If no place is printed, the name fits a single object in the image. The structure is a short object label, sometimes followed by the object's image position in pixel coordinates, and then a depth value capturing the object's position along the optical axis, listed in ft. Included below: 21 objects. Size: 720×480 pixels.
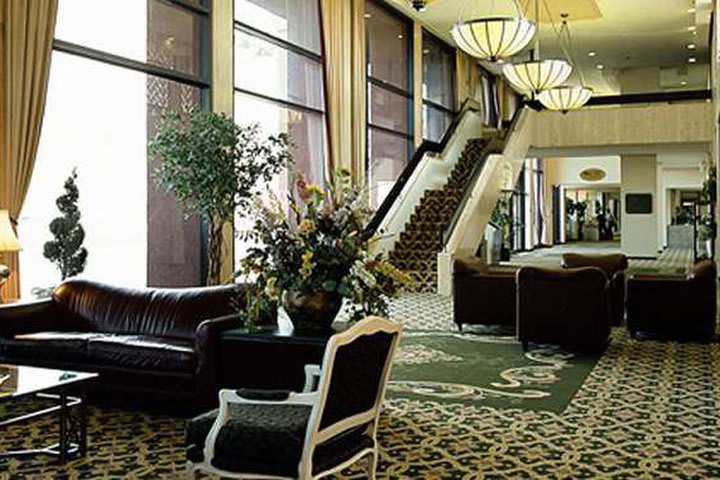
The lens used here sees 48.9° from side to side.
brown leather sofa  17.66
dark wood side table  15.93
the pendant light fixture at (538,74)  41.06
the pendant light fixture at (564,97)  47.98
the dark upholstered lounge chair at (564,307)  25.80
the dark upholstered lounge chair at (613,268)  32.53
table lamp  20.74
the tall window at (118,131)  27.79
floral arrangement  15.21
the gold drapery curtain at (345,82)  43.55
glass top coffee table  14.52
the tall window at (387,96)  51.49
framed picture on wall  71.26
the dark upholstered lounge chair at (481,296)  30.30
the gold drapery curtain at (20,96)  24.35
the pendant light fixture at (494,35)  31.53
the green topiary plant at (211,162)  29.71
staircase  46.80
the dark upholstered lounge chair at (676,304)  27.53
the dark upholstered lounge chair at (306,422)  11.10
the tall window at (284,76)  38.09
